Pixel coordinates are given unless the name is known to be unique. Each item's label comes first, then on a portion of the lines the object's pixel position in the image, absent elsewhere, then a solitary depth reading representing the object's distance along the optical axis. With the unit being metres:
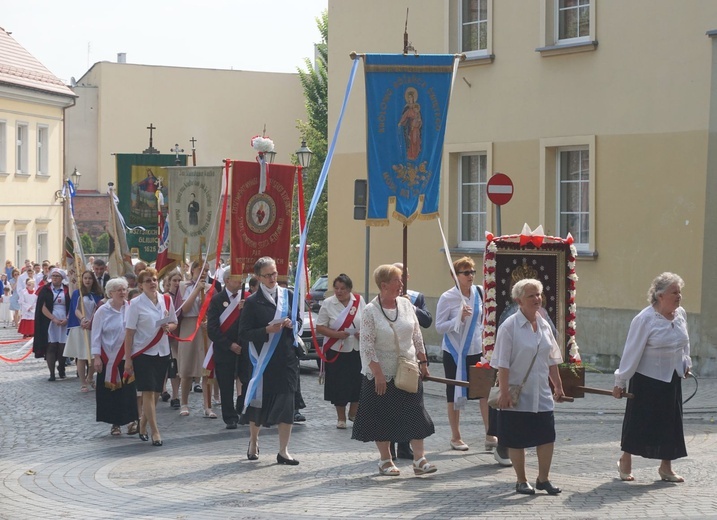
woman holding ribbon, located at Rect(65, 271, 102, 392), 19.69
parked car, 31.42
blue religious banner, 13.64
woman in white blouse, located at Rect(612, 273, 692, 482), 10.75
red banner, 16.52
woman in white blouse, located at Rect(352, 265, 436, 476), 11.36
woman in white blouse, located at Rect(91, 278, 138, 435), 14.27
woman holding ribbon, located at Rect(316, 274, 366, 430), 14.67
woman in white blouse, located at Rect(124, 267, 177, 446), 13.59
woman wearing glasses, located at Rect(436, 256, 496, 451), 12.95
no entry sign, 16.99
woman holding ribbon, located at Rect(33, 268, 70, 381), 21.70
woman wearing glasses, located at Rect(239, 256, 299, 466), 12.22
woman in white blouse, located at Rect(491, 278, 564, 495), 10.32
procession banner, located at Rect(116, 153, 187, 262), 24.27
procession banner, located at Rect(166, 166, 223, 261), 20.30
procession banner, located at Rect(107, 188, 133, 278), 22.86
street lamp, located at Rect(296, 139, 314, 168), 26.09
